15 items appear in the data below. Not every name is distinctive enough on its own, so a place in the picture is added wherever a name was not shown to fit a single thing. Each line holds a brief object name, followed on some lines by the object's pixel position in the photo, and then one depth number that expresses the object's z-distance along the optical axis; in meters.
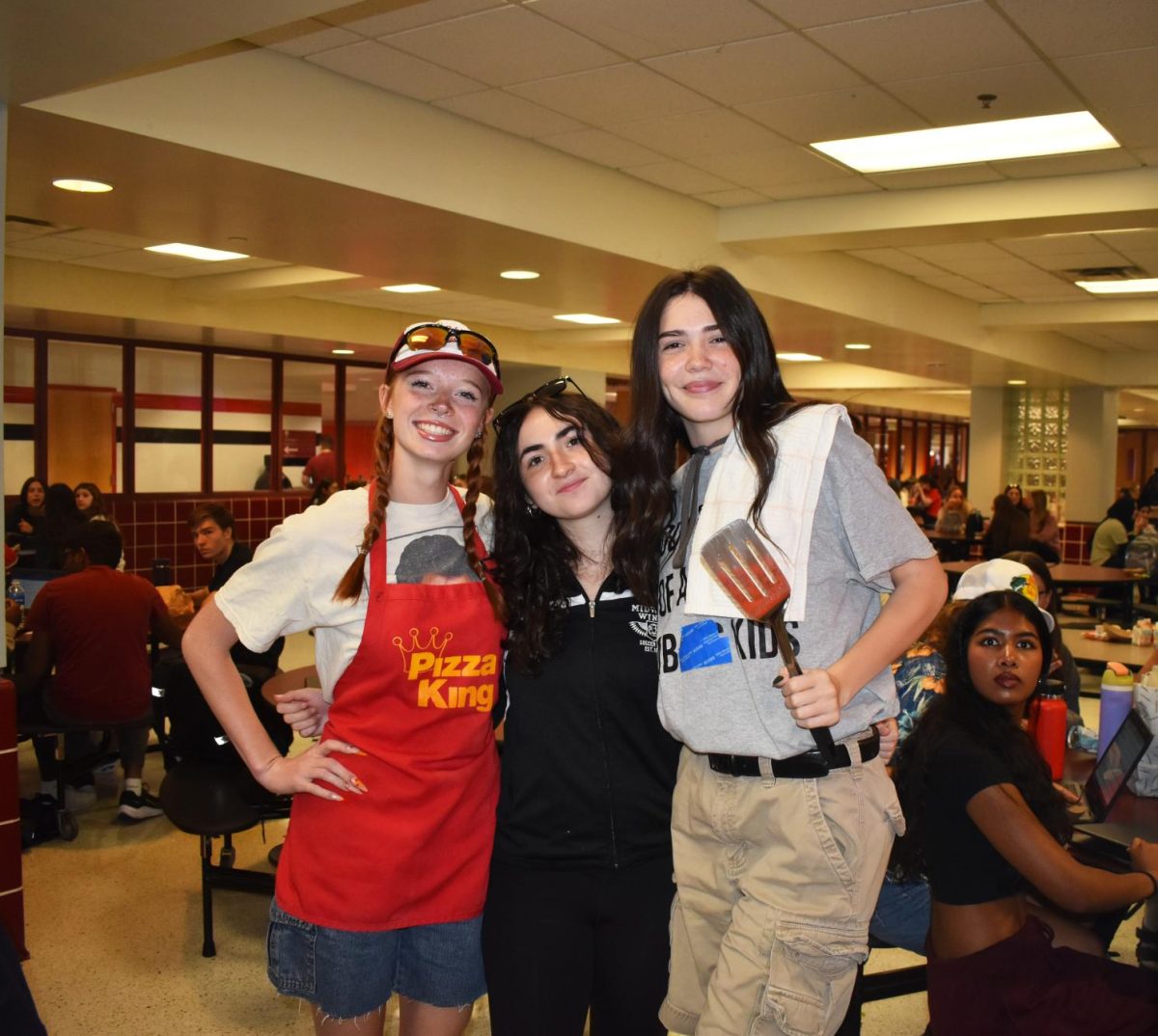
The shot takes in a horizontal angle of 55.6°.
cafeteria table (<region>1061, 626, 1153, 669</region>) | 5.57
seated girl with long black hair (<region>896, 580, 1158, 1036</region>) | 2.13
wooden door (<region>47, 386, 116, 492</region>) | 10.93
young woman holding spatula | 1.58
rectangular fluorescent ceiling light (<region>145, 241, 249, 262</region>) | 8.02
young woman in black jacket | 1.85
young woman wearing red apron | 1.86
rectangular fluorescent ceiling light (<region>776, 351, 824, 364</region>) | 14.04
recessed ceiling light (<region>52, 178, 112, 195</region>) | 4.58
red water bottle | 3.01
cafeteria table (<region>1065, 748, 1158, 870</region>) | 2.46
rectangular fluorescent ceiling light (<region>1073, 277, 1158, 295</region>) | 9.34
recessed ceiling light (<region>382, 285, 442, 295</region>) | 9.89
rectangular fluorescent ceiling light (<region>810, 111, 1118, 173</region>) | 5.06
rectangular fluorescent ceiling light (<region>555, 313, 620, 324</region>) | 11.26
